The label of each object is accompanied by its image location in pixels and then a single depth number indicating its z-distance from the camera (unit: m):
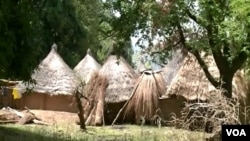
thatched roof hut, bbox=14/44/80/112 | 25.59
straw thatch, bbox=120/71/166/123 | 22.58
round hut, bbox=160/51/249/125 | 20.80
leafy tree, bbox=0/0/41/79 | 12.18
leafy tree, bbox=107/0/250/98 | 15.09
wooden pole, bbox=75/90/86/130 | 17.95
